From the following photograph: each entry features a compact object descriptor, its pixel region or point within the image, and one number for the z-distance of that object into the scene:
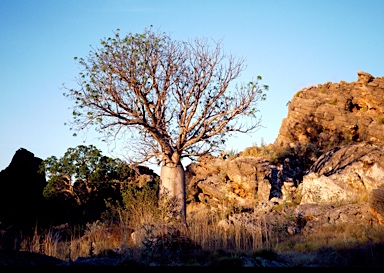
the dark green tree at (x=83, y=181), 19.89
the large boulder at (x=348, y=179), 16.42
